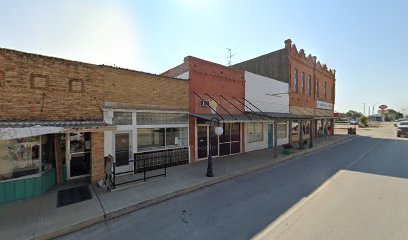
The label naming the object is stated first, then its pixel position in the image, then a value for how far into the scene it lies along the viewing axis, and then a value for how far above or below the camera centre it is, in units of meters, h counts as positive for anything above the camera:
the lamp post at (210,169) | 8.63 -2.04
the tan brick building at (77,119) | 6.30 +0.05
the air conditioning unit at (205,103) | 11.97 +1.02
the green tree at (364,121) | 53.25 -0.14
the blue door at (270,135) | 17.05 -1.25
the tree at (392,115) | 127.25 +3.50
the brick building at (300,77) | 20.00 +4.71
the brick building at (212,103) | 11.59 +1.10
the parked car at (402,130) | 27.41 -1.30
